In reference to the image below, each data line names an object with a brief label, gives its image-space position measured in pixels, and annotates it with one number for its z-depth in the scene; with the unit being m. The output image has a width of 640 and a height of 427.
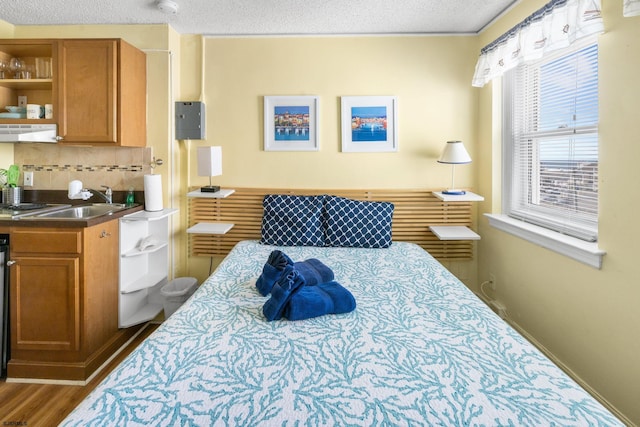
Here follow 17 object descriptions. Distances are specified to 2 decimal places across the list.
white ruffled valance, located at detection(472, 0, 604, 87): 1.87
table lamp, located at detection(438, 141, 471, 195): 2.91
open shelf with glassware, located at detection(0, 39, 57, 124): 2.69
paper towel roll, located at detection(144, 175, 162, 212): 2.89
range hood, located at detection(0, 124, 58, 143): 2.55
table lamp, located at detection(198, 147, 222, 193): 2.86
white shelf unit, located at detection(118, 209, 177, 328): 2.70
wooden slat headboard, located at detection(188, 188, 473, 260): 3.22
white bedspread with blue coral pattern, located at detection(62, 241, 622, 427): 0.97
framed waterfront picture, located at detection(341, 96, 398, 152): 3.17
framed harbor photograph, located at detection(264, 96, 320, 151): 3.19
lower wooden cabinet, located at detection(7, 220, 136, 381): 2.24
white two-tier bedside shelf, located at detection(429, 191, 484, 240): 2.90
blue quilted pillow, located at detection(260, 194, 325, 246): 2.91
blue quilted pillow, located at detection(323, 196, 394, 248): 2.88
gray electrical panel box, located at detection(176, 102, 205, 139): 3.12
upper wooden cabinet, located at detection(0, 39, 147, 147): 2.65
